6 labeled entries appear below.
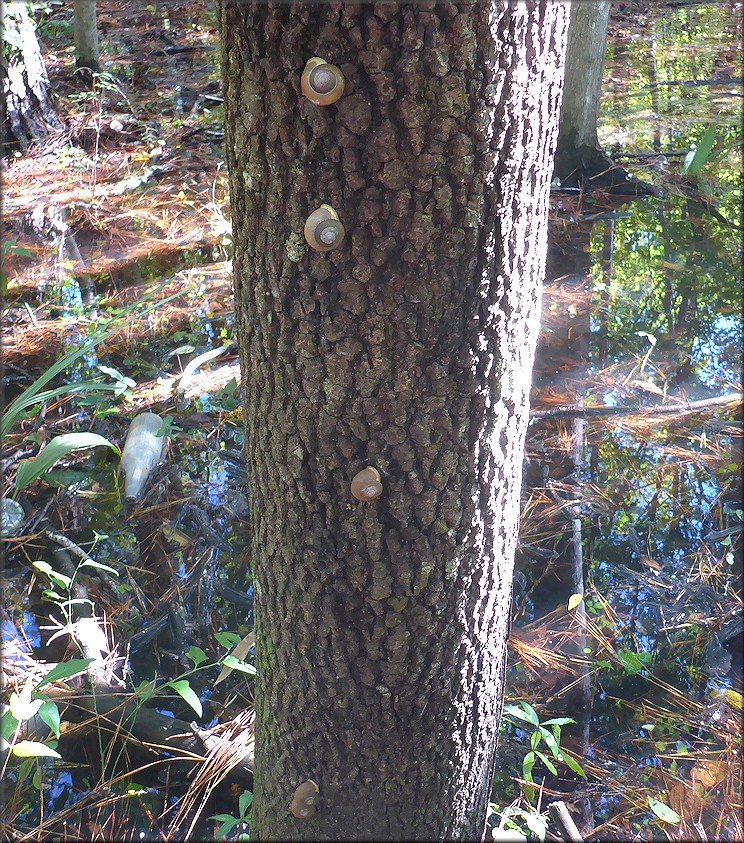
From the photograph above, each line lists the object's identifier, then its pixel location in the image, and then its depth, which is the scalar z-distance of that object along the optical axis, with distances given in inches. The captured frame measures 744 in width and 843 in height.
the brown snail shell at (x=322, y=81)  35.3
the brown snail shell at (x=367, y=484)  43.4
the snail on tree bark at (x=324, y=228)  38.5
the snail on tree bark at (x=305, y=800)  53.7
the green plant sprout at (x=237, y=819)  63.9
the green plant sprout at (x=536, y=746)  68.8
